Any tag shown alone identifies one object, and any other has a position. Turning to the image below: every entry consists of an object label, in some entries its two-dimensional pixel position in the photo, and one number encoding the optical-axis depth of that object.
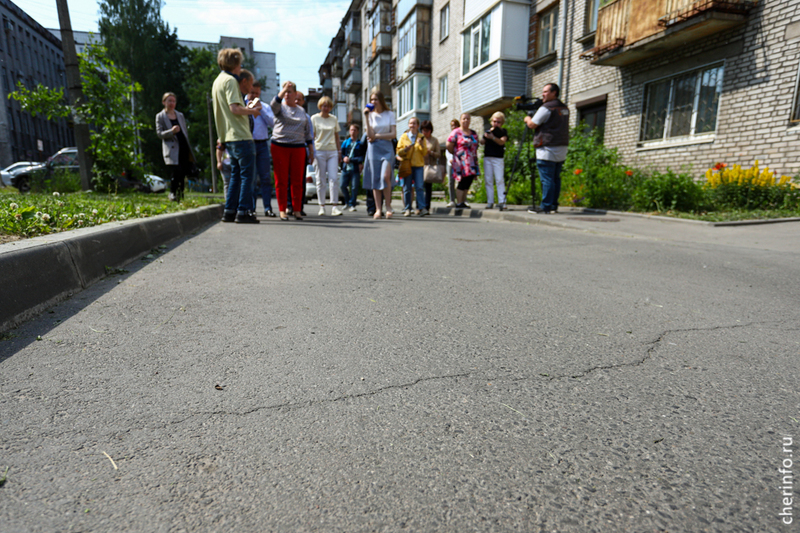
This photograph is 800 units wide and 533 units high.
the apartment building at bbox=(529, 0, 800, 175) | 9.67
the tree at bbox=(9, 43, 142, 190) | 9.42
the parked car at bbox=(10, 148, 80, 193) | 16.20
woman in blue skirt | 8.55
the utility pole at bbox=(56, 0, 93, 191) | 9.13
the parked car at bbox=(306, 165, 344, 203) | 17.28
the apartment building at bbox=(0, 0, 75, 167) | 37.38
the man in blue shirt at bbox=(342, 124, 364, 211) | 11.79
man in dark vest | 9.16
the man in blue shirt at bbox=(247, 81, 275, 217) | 8.05
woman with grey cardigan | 9.30
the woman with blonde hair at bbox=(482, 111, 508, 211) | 10.19
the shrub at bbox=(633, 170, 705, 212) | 8.81
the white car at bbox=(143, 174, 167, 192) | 22.70
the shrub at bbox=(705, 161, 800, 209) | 8.74
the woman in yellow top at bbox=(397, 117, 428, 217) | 9.89
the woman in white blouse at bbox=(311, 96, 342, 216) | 9.22
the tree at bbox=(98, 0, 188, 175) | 35.31
